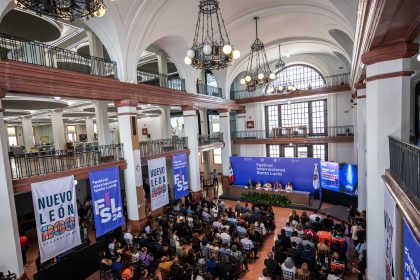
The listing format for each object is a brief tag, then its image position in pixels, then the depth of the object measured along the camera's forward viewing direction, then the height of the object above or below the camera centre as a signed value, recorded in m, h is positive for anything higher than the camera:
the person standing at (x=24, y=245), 8.12 -3.86
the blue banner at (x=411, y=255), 3.08 -2.09
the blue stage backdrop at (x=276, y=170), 14.05 -3.29
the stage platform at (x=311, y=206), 12.77 -4.93
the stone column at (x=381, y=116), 4.82 -0.07
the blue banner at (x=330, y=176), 12.98 -3.43
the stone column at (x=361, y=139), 9.44 -1.06
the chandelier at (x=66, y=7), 3.30 +1.84
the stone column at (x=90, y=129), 20.62 +0.18
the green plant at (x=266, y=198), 13.55 -4.75
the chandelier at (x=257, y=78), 9.32 +1.72
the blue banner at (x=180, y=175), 11.85 -2.59
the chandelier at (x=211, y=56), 5.67 +1.70
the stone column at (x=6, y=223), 5.76 -2.18
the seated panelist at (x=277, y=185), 14.61 -4.15
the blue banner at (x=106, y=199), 8.32 -2.57
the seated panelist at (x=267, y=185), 14.94 -4.21
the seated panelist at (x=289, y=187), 14.08 -4.16
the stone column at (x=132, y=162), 9.47 -1.43
